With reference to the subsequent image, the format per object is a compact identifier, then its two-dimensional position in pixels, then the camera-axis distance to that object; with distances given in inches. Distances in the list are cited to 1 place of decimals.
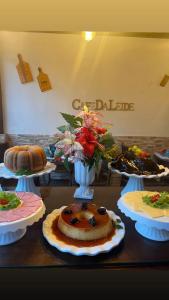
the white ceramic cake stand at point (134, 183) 51.2
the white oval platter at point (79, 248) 30.9
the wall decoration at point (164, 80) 128.7
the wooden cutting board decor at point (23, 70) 124.8
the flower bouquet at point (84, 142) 43.6
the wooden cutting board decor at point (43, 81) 127.3
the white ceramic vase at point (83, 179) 47.6
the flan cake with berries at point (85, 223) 33.2
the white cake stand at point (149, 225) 32.1
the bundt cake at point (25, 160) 47.7
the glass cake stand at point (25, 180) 47.2
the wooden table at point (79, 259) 30.3
